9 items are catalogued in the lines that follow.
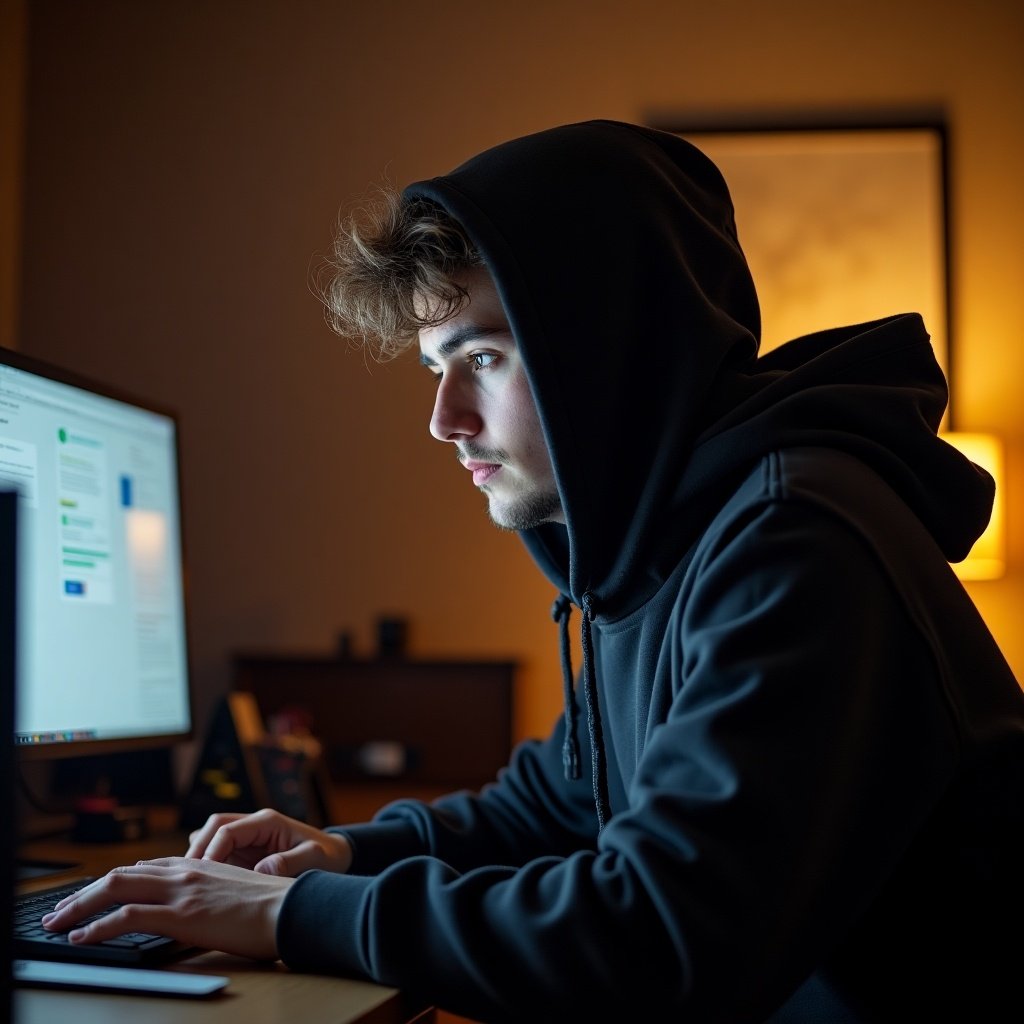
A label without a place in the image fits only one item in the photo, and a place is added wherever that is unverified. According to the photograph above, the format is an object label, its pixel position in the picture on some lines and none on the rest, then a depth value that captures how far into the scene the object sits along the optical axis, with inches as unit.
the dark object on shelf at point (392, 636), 111.5
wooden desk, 28.2
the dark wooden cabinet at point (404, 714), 108.5
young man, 29.1
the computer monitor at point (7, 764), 23.5
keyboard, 32.1
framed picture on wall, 113.1
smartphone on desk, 29.9
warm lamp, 103.8
